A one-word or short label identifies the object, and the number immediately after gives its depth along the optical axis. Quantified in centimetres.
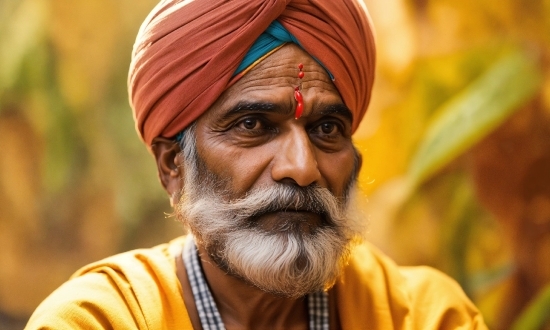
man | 193
